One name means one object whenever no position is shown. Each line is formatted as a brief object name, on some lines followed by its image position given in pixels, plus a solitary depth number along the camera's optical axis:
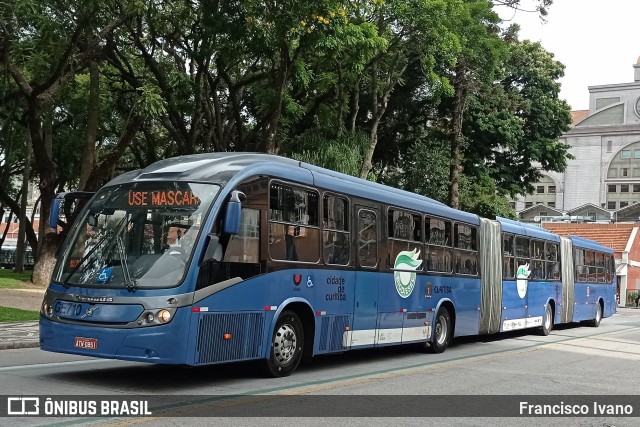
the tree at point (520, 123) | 40.16
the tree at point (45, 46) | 20.92
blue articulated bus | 9.23
